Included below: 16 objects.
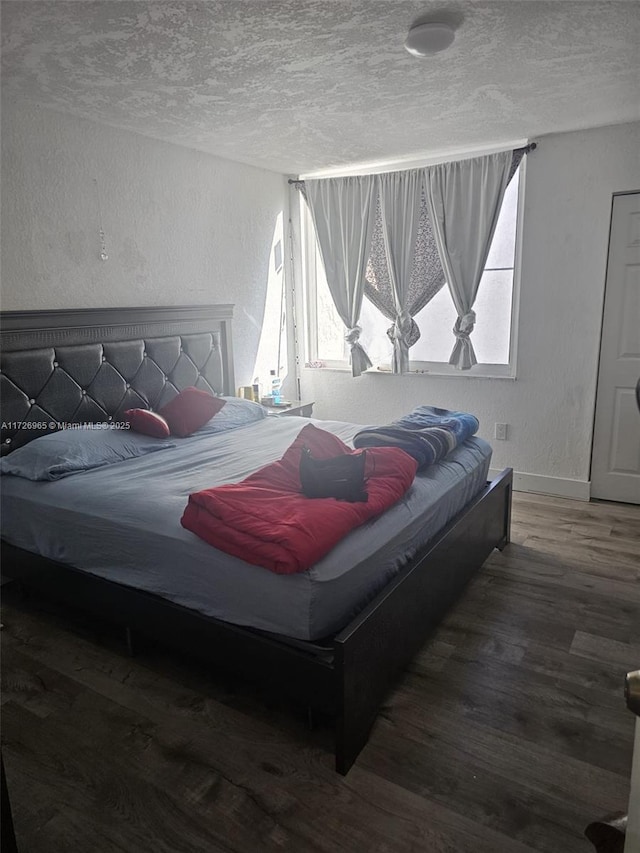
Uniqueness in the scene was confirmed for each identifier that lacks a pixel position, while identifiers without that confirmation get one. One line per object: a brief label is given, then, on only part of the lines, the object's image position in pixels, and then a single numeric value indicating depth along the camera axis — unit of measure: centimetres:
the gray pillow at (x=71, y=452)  262
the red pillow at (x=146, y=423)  321
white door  371
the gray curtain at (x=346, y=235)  459
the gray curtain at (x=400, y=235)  438
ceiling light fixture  219
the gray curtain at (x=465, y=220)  405
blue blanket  267
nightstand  439
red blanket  179
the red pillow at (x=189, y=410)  342
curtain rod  384
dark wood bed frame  176
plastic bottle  463
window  420
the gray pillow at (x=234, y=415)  358
